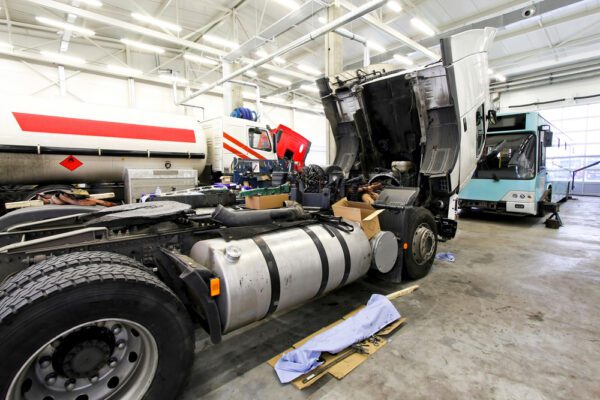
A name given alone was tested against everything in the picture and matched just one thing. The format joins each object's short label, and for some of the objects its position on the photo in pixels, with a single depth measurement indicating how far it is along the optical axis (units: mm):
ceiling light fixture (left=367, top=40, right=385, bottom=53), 8414
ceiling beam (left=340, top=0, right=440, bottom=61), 6475
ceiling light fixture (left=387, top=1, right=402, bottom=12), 7244
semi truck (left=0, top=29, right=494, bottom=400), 1135
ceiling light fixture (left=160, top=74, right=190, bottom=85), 10516
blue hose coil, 7773
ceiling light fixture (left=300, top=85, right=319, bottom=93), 13703
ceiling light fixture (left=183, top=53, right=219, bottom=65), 10023
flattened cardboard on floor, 1675
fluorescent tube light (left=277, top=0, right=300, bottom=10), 6551
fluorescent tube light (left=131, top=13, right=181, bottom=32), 6820
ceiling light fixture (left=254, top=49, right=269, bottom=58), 10541
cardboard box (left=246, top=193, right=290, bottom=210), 2766
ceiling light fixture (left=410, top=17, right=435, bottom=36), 7559
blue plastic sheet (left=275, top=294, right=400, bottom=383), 1737
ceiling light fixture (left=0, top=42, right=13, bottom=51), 8528
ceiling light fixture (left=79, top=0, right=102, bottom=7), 5886
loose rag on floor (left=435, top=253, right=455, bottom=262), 3910
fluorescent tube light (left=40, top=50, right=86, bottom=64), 8982
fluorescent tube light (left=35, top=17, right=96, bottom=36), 7141
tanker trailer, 4320
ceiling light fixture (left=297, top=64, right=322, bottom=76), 11891
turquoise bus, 6074
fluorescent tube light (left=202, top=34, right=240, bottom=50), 8656
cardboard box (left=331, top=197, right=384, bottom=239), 2650
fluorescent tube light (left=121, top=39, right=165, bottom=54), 8016
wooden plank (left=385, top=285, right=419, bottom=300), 2709
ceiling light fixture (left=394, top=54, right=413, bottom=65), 9608
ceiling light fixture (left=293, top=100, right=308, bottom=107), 18353
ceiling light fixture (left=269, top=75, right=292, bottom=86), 14164
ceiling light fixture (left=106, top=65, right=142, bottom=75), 9789
